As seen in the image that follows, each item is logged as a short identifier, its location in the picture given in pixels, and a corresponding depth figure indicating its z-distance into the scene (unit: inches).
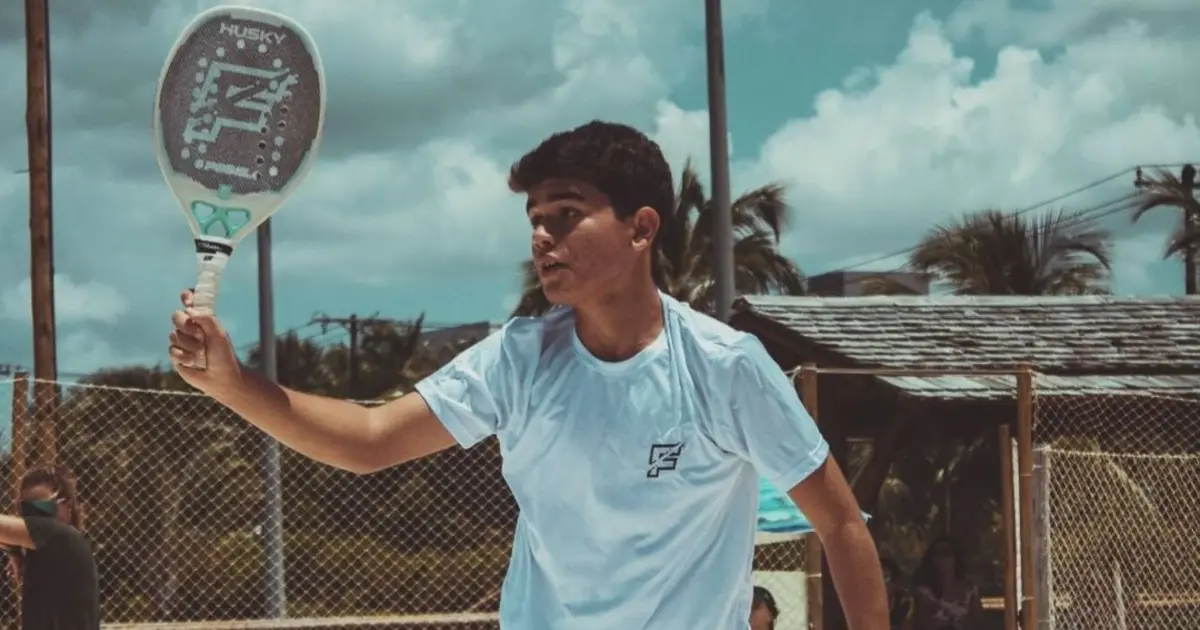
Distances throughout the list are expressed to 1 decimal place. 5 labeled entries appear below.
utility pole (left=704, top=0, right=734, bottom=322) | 535.2
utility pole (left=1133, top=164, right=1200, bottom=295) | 1263.5
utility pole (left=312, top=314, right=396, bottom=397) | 1690.3
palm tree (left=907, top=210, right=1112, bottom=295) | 1182.9
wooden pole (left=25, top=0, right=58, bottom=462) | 480.7
